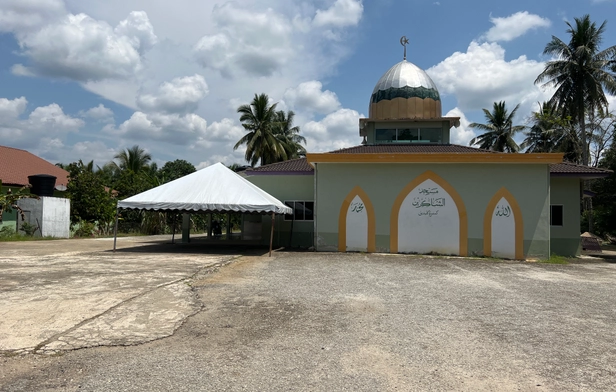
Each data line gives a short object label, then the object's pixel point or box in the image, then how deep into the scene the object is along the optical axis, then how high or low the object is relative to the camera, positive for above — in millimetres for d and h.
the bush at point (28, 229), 20316 -863
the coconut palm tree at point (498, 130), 40281 +8408
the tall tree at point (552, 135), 31308 +6718
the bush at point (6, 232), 19336 -984
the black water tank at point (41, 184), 20969 +1297
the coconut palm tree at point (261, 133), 35188 +6644
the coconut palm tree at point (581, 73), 28188 +9854
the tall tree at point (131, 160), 38906 +4702
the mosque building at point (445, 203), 15883 +567
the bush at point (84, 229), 23223 -961
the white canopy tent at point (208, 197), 14648 +597
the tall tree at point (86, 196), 24000 +853
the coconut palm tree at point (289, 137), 40300 +7497
